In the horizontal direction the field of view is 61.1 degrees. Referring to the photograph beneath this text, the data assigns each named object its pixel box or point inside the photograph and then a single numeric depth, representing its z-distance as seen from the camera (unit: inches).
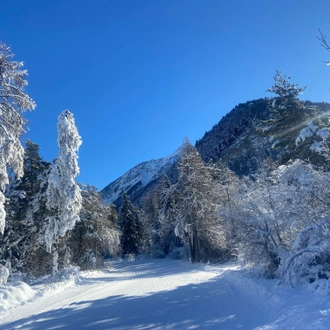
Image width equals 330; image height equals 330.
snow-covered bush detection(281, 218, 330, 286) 310.5
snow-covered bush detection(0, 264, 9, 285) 425.4
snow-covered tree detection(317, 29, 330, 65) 291.4
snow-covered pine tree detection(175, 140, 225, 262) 1079.6
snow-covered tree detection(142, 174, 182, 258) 1496.1
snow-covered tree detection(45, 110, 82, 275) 691.4
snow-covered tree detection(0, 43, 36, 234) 387.9
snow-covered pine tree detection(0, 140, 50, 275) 729.0
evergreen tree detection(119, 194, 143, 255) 2111.2
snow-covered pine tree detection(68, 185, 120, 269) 1019.9
